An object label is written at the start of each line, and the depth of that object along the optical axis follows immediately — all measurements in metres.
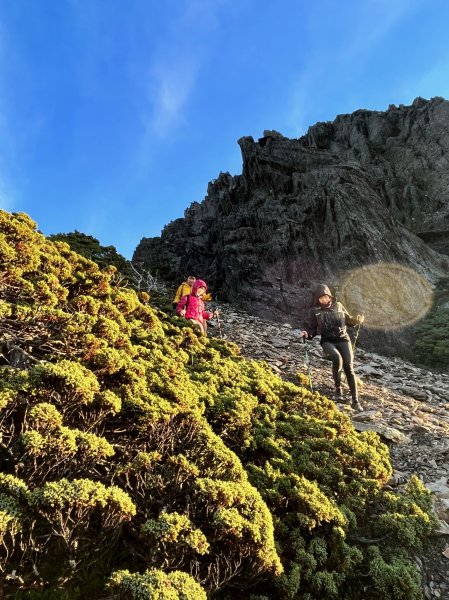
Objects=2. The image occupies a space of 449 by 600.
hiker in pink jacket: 13.16
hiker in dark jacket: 10.24
